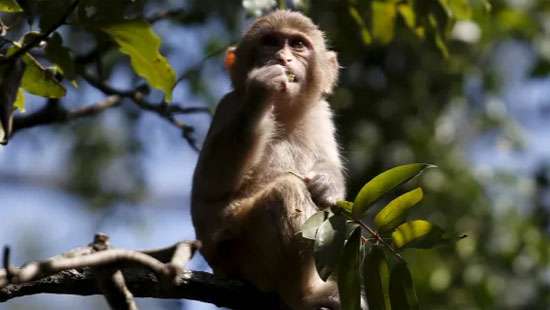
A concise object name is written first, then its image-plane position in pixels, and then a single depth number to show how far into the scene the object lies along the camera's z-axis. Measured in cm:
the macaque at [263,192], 1167
